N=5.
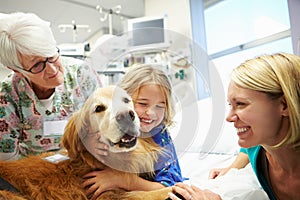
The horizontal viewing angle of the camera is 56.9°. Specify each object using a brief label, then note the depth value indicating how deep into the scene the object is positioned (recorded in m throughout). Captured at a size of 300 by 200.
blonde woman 0.63
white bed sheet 0.75
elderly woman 0.61
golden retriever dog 0.56
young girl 0.60
